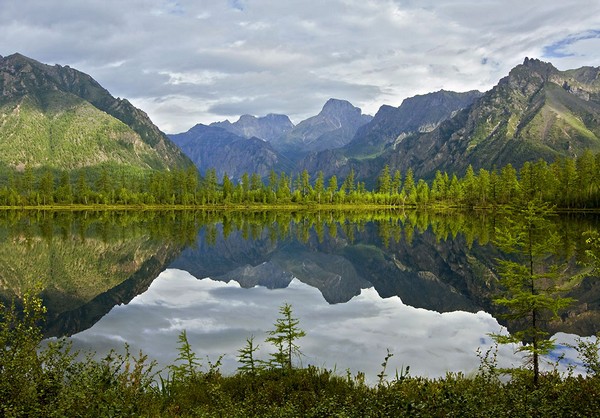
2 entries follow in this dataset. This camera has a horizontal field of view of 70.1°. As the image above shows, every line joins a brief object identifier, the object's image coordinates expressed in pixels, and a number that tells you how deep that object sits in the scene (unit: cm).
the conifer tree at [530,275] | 1614
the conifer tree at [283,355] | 1706
